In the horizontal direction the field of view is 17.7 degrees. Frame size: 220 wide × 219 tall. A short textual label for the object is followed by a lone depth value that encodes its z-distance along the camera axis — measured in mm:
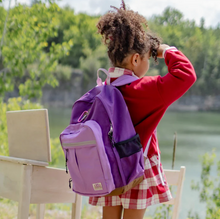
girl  2476
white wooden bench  2883
